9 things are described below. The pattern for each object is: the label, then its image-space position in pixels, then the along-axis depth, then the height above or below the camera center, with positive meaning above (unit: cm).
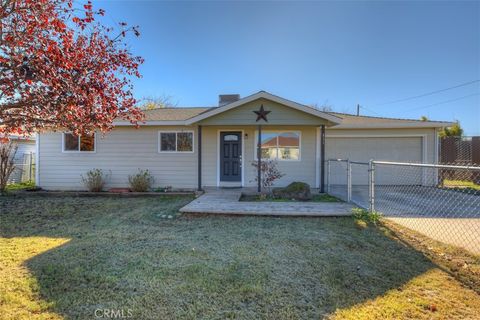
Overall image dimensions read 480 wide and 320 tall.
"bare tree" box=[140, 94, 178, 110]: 2822 +656
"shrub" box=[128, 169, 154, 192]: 983 -79
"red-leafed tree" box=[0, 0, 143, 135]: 272 +105
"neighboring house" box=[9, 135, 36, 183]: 1361 -10
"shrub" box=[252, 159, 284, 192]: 898 -40
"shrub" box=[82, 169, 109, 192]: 1005 -75
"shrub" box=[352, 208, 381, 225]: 564 -117
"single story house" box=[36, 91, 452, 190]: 1028 +46
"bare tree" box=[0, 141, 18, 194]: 1012 -24
